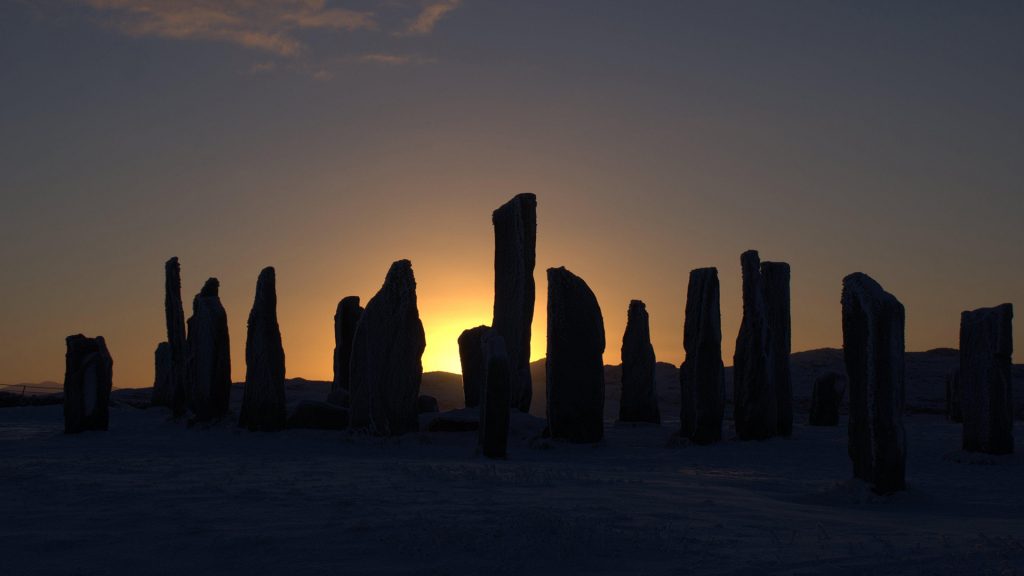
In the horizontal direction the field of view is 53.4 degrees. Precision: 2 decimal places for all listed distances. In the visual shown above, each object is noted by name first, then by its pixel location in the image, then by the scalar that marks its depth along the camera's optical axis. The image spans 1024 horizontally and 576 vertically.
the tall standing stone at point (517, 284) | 19.44
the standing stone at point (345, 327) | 21.88
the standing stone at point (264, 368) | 17.91
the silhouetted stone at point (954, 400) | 22.53
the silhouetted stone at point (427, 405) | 22.92
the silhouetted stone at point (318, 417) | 18.23
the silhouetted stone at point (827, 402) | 21.66
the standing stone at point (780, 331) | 18.12
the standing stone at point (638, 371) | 21.20
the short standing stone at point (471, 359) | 20.92
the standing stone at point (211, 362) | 18.81
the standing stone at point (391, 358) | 16.56
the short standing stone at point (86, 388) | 18.14
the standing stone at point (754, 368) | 17.14
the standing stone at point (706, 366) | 16.77
